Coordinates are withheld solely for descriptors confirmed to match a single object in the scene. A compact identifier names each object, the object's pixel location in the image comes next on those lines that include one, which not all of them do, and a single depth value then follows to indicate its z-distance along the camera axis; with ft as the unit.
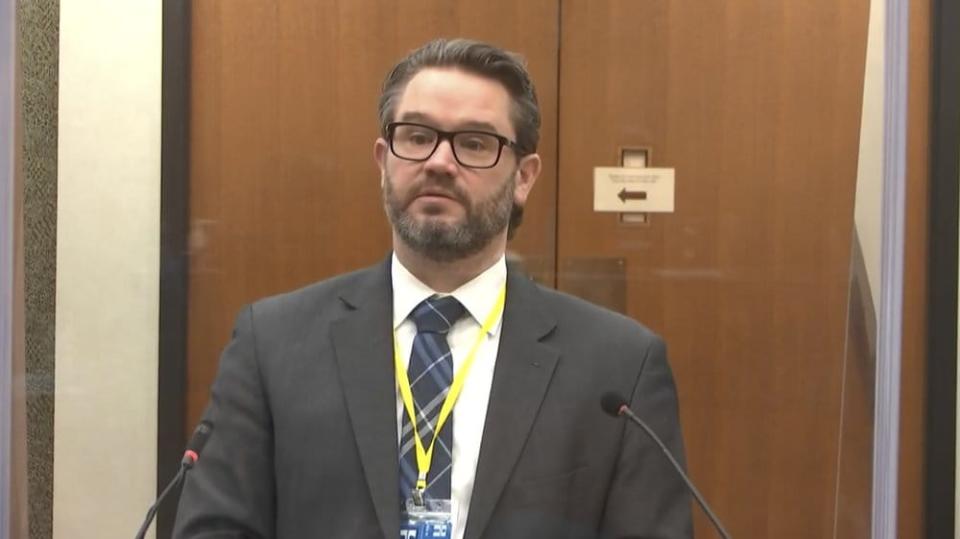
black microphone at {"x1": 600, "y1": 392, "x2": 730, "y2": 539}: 15.57
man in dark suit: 15.70
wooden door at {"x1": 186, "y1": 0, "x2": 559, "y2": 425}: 17.79
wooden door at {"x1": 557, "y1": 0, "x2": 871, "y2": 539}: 17.87
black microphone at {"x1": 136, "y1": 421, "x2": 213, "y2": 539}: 15.45
